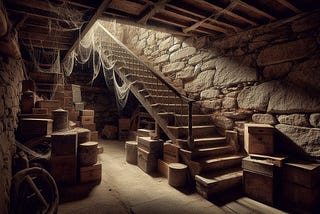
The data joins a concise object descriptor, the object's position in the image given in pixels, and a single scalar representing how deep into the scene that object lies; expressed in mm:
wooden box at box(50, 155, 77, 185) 3430
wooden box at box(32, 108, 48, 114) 3947
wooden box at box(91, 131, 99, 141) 5666
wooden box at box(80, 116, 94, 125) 5738
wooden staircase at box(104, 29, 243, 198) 3307
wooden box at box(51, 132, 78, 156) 3455
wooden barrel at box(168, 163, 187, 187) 3486
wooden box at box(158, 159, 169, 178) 3953
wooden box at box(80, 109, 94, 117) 5757
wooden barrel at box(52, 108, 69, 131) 4098
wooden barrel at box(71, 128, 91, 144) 3963
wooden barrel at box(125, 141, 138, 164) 4832
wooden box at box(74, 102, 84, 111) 6077
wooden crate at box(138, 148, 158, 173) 4238
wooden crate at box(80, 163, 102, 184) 3604
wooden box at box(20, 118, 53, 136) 3574
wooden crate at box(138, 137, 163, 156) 4232
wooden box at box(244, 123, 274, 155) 3188
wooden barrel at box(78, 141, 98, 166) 3671
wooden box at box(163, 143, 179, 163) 3785
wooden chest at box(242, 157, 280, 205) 2910
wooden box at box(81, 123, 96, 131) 5763
